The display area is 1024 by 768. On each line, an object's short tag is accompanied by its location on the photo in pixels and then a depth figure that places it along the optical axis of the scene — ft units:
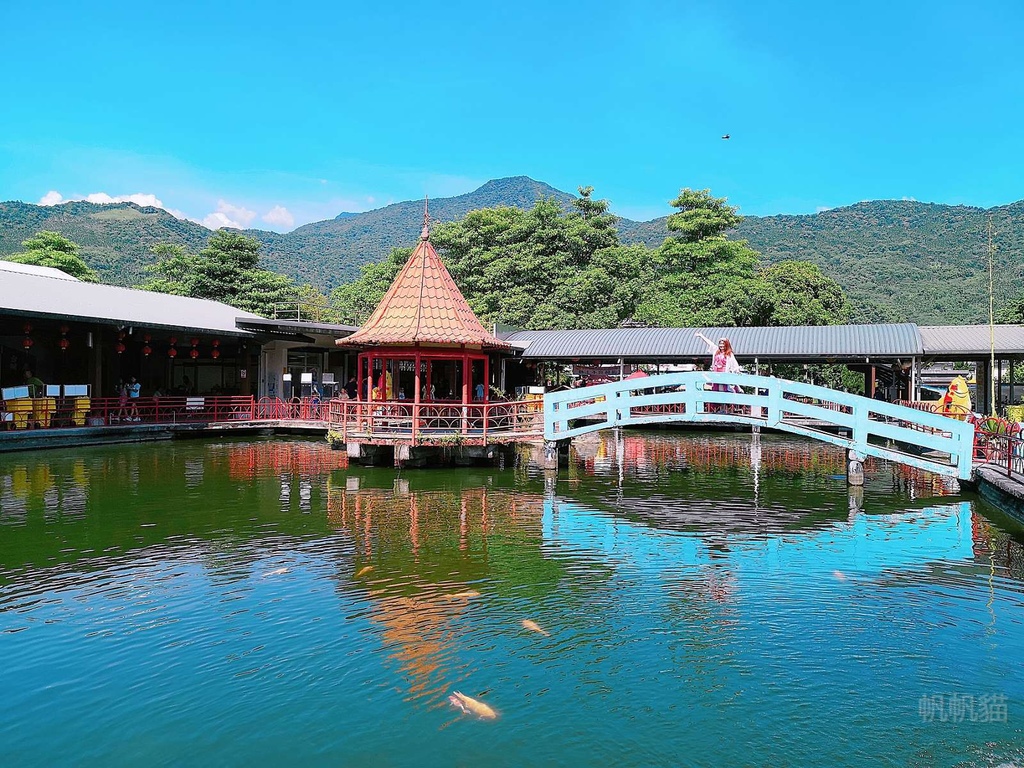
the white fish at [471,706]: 19.01
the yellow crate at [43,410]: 66.23
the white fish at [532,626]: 24.41
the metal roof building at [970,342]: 78.74
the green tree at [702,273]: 120.98
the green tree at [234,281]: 135.03
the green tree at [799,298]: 120.06
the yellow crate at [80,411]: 69.46
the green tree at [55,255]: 137.18
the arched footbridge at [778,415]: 48.78
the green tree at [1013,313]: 115.34
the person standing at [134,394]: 74.74
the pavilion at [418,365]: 58.49
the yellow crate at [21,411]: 64.54
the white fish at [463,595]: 27.58
